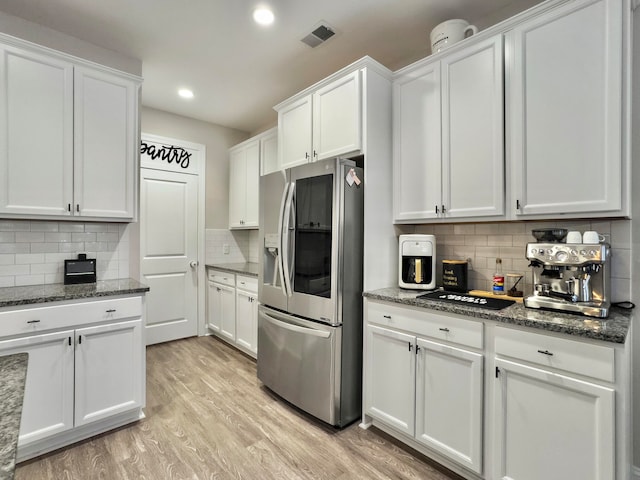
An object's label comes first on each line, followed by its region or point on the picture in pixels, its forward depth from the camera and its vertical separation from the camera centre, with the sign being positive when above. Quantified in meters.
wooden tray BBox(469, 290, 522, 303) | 2.00 -0.35
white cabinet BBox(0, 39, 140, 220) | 2.14 +0.72
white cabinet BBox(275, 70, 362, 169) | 2.31 +0.91
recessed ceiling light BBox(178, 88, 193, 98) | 3.48 +1.58
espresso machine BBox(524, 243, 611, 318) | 1.53 -0.18
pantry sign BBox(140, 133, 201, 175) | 3.80 +1.02
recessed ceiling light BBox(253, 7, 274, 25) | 2.25 +1.56
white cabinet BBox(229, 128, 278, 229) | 3.78 +0.84
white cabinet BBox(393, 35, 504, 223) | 1.95 +0.68
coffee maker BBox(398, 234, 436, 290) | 2.31 -0.15
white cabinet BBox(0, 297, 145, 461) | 1.90 -0.81
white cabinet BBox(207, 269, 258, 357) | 3.37 -0.78
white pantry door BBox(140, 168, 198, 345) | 3.85 -0.15
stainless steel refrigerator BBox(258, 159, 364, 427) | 2.21 -0.35
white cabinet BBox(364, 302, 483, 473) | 1.73 -0.82
